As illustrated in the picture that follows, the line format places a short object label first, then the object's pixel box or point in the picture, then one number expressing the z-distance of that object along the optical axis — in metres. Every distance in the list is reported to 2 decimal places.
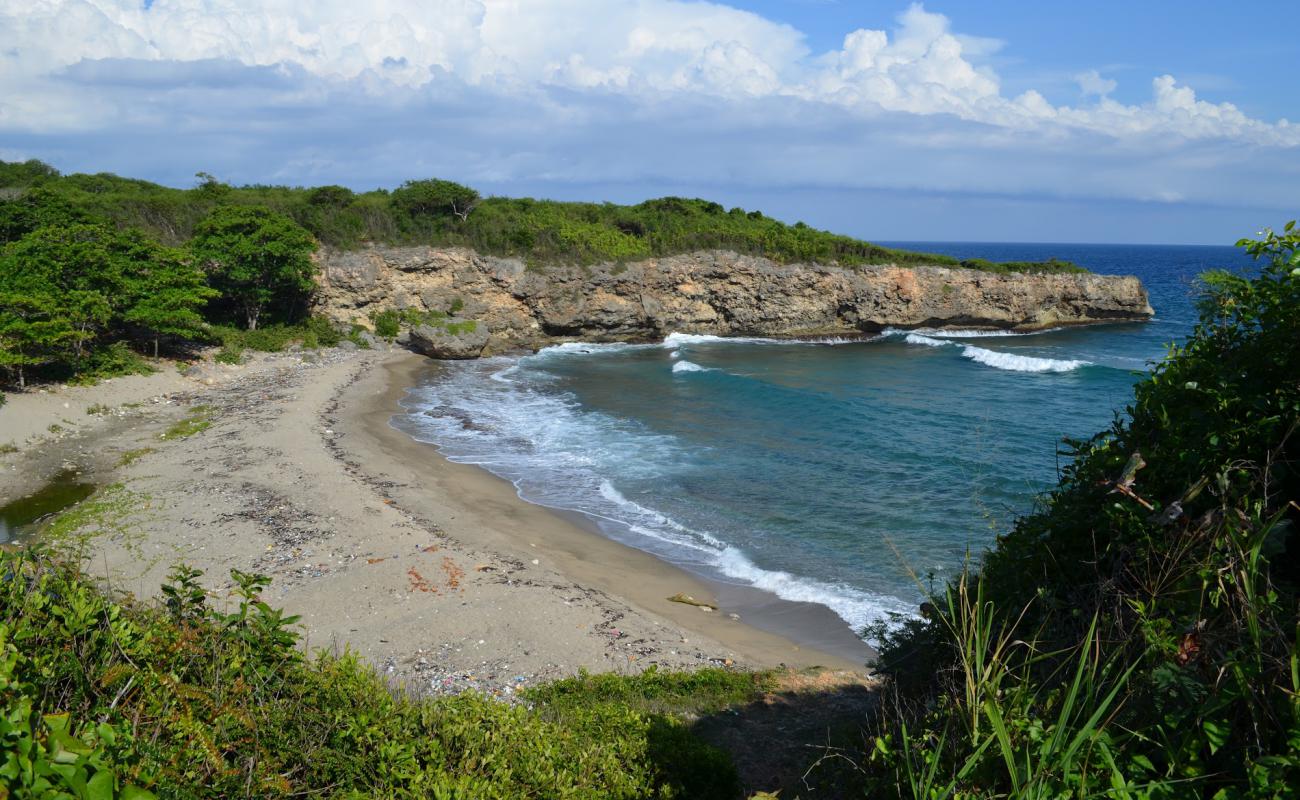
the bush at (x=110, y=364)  24.80
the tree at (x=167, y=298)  27.80
